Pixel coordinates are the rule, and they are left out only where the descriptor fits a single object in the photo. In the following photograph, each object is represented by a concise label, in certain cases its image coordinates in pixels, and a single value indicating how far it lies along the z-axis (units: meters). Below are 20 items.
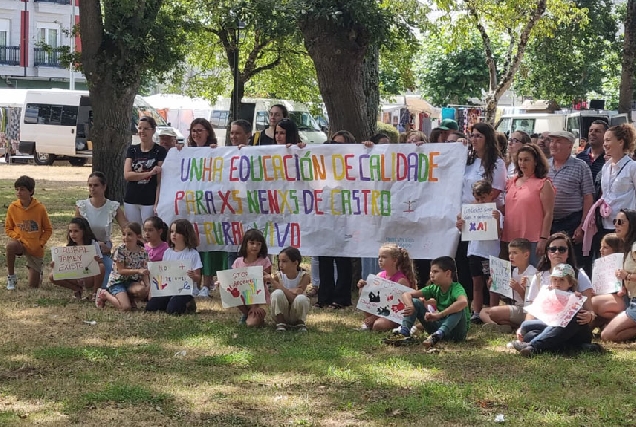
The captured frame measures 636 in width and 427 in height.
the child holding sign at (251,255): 9.21
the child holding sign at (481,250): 9.37
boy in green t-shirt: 8.30
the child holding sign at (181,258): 9.59
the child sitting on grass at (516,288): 8.77
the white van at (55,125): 37.62
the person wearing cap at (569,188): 9.46
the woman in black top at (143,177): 11.02
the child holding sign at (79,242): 10.41
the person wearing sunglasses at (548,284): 7.84
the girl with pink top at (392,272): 8.86
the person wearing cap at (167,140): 11.58
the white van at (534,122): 33.69
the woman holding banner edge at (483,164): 9.50
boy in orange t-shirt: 11.10
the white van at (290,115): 37.81
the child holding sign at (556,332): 7.84
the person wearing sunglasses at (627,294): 8.27
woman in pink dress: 9.09
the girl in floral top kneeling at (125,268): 9.88
